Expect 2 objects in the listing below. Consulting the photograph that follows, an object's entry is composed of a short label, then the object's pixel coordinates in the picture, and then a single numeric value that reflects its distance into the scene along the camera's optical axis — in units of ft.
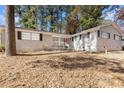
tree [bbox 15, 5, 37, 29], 46.89
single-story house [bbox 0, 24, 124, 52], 25.46
